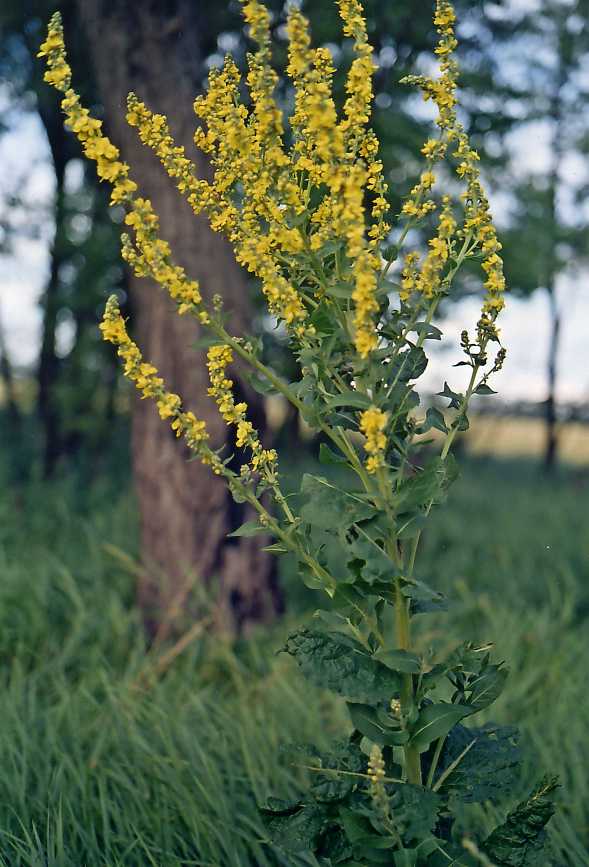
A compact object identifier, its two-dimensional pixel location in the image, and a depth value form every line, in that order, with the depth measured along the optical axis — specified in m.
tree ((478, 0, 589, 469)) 7.59
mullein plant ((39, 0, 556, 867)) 1.78
